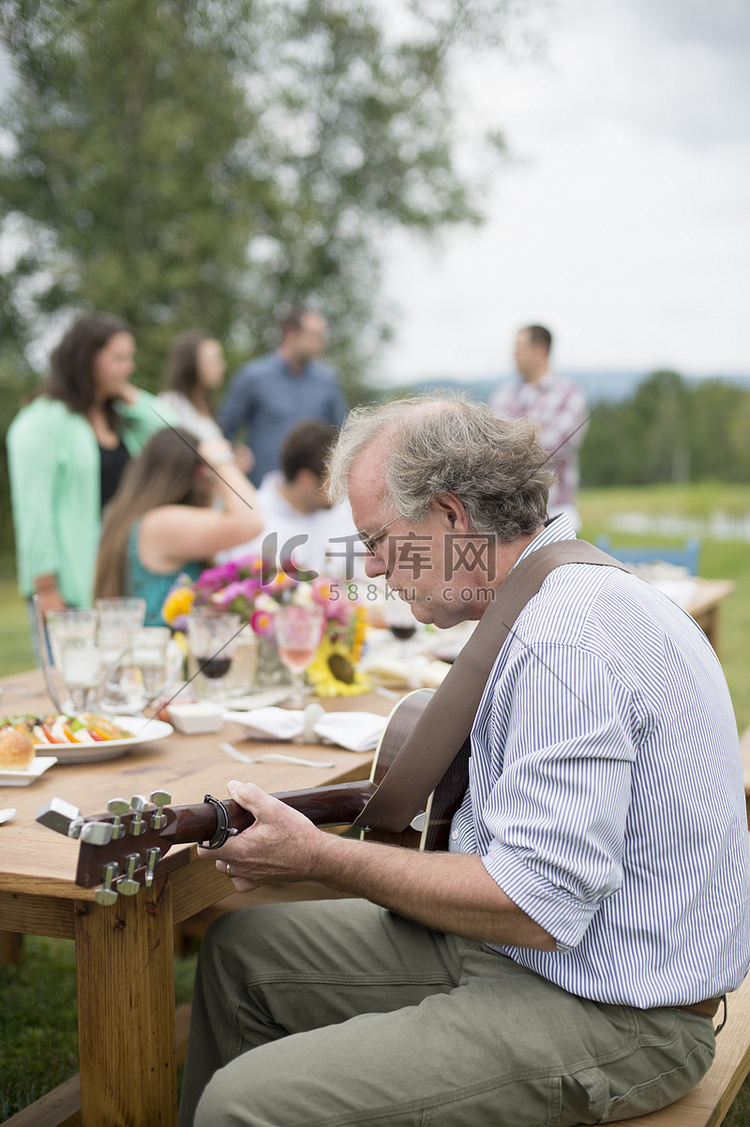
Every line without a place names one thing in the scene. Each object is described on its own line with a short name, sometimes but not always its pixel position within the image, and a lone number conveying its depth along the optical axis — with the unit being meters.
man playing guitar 1.22
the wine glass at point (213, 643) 2.39
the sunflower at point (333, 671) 2.55
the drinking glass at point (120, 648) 2.25
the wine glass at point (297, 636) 2.45
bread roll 1.77
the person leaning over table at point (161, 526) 3.26
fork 1.92
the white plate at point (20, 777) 1.76
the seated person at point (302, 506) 4.42
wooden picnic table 1.37
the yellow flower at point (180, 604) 2.63
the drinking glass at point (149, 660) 2.28
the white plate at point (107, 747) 1.91
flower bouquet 2.53
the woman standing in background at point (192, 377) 5.18
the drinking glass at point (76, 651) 2.18
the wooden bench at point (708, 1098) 1.36
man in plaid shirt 5.70
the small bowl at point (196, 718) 2.16
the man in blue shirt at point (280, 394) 6.18
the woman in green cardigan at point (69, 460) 4.02
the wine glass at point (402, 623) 2.90
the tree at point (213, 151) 12.31
